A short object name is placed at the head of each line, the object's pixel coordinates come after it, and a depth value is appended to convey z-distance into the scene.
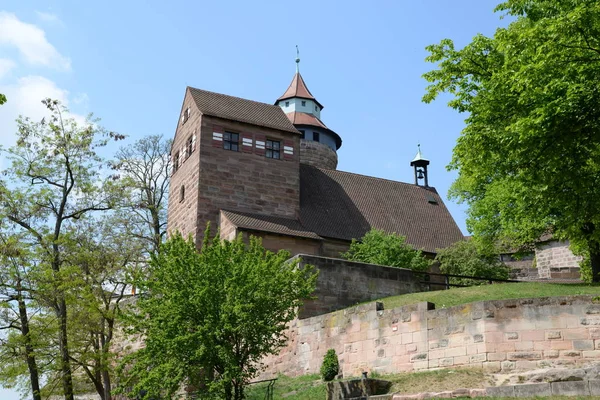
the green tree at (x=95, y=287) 25.05
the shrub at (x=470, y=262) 31.12
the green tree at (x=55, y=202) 24.28
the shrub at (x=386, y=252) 30.34
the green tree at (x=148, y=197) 36.53
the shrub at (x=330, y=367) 19.28
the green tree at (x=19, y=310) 23.58
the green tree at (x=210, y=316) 16.83
